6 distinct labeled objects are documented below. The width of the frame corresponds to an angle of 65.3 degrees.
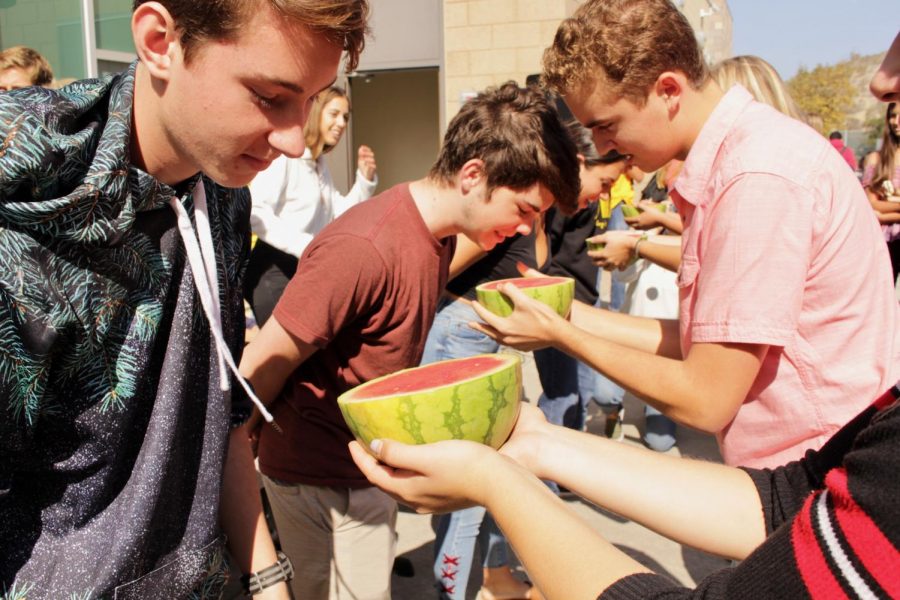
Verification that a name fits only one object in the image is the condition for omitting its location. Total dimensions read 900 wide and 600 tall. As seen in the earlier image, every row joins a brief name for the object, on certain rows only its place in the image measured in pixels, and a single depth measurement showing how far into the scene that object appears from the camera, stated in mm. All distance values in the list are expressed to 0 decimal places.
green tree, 50875
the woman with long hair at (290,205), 4906
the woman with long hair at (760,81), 3562
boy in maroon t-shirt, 2254
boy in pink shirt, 1918
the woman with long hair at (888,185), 6727
